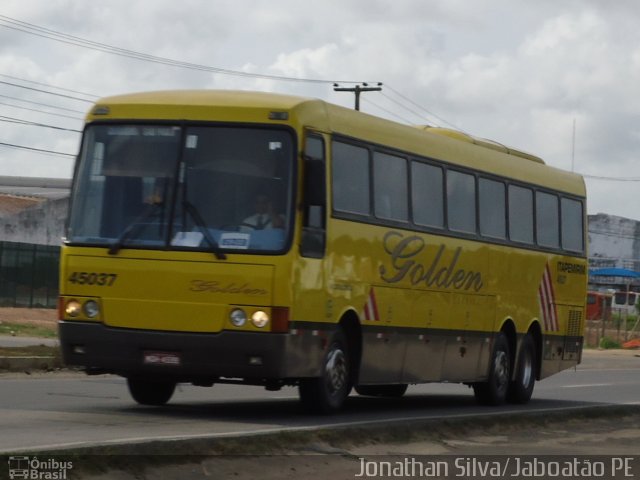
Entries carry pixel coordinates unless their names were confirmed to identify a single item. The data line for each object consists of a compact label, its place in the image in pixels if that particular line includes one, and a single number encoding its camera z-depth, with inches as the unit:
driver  587.8
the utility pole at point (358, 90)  2559.1
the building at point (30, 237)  2208.4
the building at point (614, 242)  4874.5
